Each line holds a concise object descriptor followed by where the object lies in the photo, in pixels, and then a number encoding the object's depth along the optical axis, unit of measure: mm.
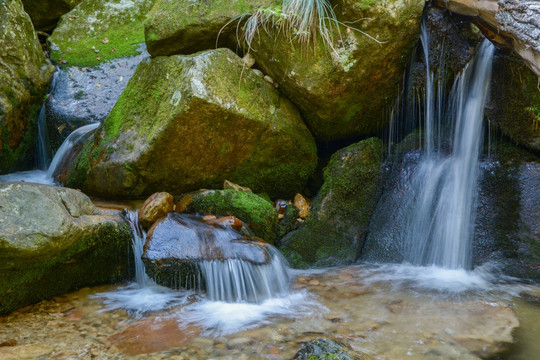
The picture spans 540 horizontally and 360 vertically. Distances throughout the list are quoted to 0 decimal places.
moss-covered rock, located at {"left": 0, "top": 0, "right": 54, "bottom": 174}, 5711
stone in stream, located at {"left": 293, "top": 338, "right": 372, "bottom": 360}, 2381
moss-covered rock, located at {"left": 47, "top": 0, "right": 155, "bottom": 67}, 7770
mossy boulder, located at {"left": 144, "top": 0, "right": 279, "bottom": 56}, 5121
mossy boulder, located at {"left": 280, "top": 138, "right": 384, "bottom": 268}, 4926
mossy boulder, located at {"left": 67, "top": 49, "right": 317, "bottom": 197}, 4758
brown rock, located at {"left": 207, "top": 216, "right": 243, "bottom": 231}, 4395
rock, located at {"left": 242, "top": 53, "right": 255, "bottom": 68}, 5250
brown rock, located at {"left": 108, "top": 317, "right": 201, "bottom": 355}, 2979
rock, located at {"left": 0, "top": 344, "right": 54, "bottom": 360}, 2797
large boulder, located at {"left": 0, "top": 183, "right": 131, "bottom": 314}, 3277
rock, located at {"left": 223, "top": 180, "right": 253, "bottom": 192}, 5105
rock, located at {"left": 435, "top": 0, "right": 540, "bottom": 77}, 3637
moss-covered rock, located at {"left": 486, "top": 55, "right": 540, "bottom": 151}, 4473
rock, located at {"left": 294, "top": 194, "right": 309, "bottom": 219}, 5316
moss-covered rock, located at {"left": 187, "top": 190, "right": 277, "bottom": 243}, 4742
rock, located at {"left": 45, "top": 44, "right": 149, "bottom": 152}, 6488
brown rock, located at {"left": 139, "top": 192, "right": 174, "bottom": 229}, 4434
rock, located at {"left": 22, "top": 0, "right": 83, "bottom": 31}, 8484
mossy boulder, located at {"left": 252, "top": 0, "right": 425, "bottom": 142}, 4789
